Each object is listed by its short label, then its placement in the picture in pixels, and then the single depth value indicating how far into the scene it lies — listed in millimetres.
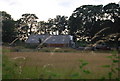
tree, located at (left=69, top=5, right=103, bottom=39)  64975
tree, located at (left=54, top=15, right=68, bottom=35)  80812
